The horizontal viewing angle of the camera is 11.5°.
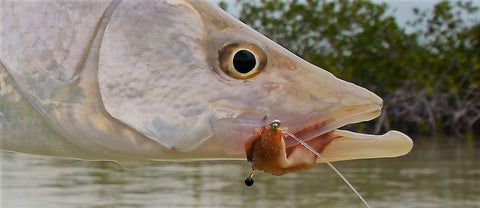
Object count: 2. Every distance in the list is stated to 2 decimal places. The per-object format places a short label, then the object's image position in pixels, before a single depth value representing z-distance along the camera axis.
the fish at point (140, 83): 1.24
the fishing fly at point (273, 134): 1.26
